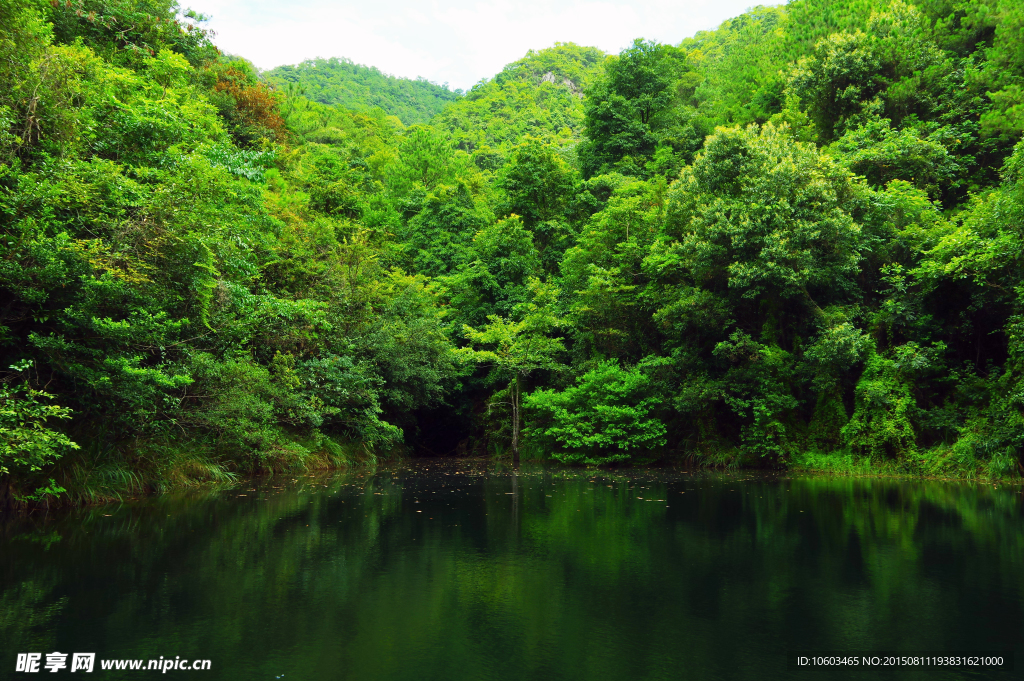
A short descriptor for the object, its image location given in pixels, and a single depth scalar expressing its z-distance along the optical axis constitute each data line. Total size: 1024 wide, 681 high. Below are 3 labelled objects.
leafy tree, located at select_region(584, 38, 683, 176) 29.91
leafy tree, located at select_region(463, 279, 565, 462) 21.70
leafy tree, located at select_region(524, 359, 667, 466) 19.39
